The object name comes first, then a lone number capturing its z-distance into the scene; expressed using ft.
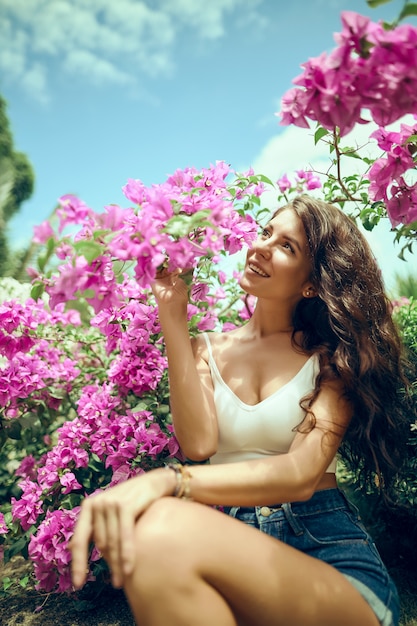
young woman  3.98
